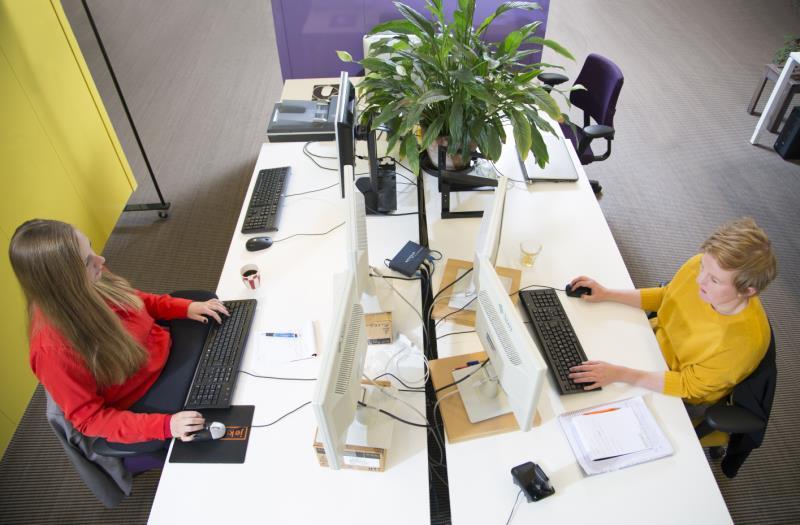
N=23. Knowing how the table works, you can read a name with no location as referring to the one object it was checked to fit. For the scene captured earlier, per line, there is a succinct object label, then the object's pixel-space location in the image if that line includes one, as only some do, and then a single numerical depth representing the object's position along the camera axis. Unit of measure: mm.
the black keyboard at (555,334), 1653
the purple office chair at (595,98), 2738
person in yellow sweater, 1455
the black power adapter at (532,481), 1374
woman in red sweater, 1368
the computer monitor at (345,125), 1903
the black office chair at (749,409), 1505
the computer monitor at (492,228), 1443
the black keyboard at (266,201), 2193
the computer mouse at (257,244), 2107
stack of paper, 1461
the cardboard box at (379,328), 1737
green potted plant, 1920
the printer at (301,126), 2664
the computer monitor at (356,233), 1464
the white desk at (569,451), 1374
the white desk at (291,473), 1382
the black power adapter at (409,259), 1987
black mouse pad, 1487
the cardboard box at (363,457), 1433
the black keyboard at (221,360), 1604
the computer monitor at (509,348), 1147
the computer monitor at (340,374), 1115
